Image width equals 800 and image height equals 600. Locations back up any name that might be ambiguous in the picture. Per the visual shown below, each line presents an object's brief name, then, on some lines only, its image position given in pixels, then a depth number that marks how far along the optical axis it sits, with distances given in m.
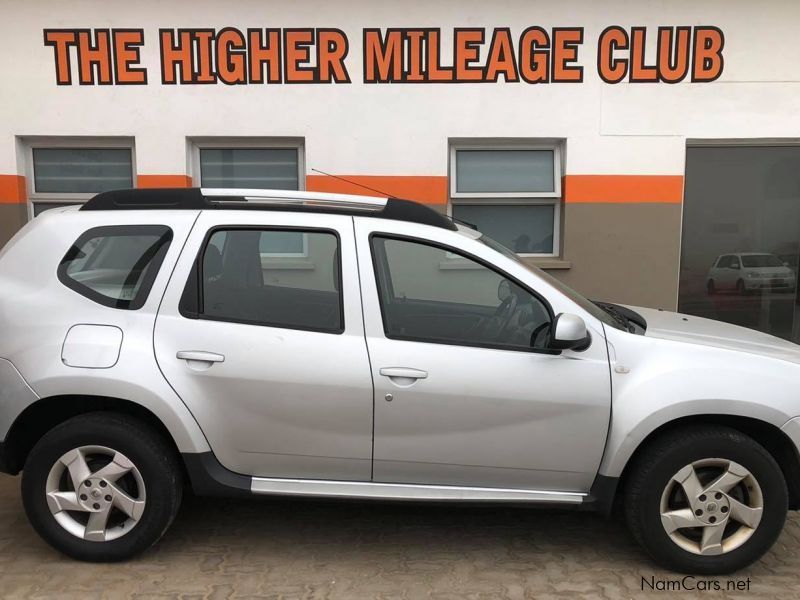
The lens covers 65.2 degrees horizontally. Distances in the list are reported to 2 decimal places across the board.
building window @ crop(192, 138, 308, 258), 6.94
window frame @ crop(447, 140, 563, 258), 6.91
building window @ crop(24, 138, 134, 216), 6.95
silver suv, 3.01
